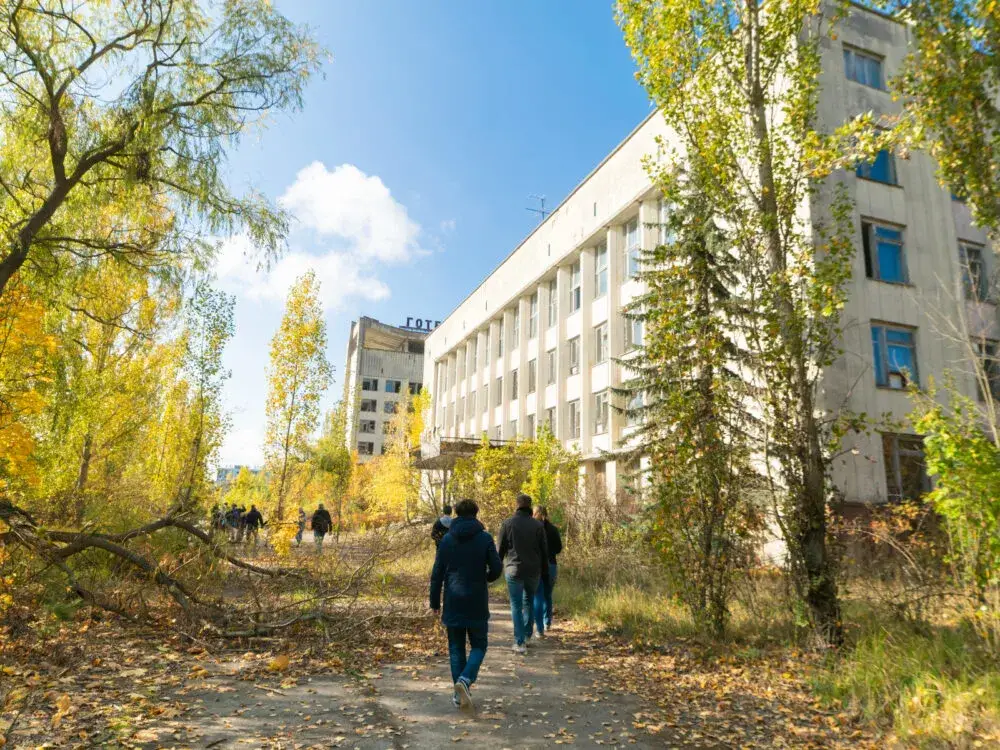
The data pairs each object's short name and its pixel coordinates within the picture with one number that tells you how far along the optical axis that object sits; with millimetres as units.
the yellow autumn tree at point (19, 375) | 11203
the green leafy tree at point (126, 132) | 9844
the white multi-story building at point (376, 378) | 93625
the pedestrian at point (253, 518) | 21267
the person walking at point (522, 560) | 8531
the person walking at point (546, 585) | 9634
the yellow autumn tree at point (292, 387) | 24281
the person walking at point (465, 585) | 6195
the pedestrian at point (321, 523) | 22531
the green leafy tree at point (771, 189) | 8281
